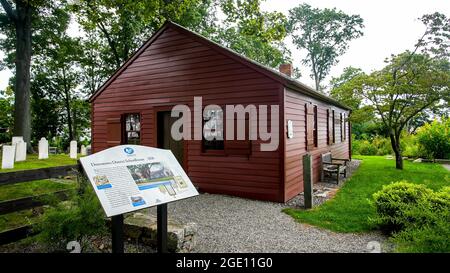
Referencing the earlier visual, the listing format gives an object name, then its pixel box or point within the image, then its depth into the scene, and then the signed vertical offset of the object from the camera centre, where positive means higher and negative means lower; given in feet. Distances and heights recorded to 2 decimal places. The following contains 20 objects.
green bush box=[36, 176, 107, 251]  11.03 -3.43
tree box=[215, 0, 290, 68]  35.17 +16.44
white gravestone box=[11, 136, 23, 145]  33.30 +0.11
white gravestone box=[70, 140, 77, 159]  38.55 -1.44
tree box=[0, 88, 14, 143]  71.61 +6.03
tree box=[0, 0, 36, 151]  49.93 +15.41
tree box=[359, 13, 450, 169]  36.19 +8.39
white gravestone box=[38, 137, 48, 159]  35.65 -1.13
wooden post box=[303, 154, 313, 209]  21.30 -3.40
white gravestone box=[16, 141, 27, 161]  32.22 -1.24
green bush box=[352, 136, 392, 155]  67.51 -1.95
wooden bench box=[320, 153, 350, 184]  32.56 -3.63
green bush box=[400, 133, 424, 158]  54.49 -1.60
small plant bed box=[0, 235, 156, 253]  13.01 -5.40
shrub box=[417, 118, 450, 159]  50.98 -0.11
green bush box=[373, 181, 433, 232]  15.01 -3.62
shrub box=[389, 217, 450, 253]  9.41 -3.68
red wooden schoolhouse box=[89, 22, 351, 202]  23.73 +3.65
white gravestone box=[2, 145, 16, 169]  26.35 -1.62
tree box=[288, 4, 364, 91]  111.65 +45.99
